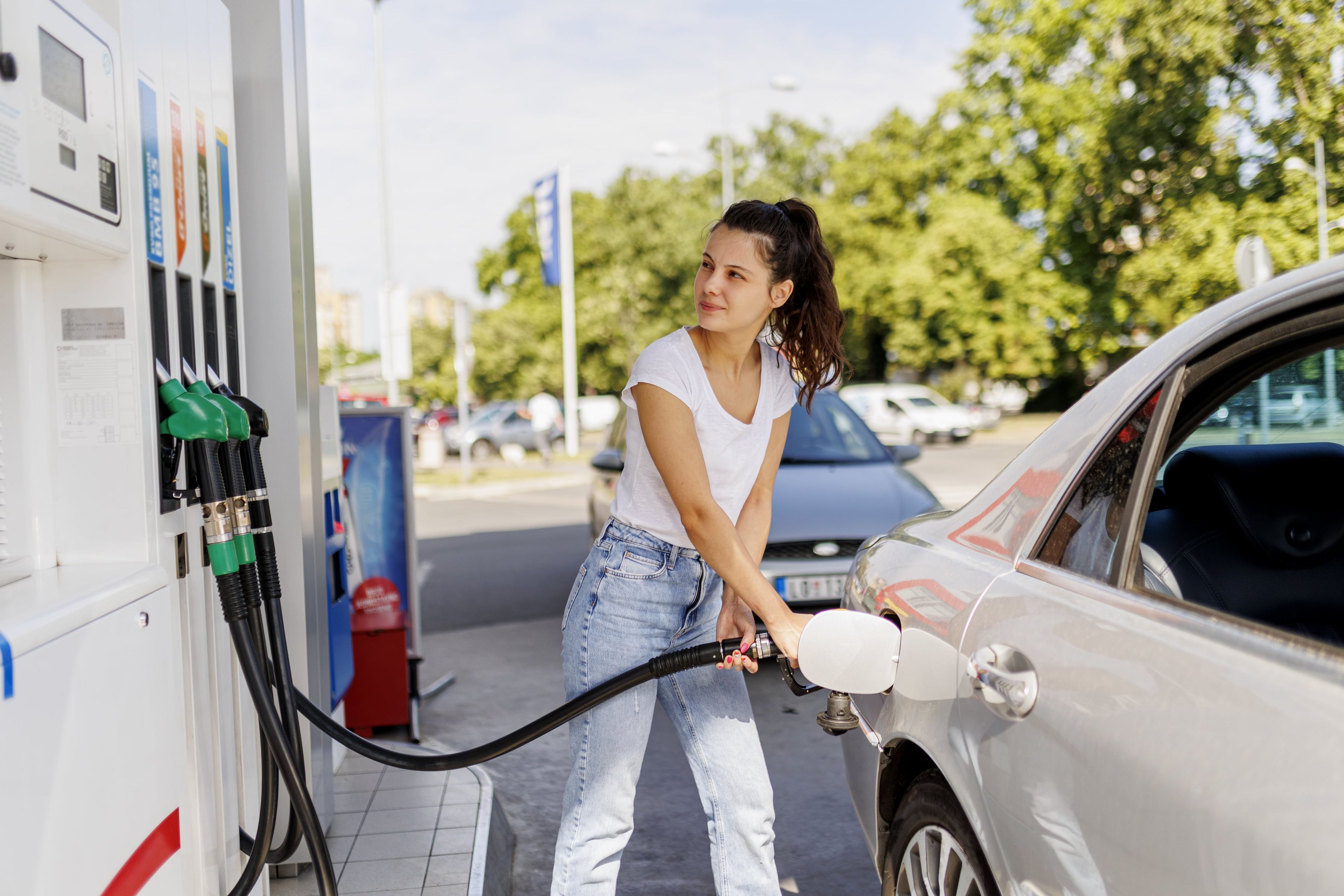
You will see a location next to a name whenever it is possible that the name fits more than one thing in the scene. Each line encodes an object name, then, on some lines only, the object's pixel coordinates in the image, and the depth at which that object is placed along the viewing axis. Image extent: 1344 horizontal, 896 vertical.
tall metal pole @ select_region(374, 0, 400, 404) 24.78
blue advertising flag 26.02
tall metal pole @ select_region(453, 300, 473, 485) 20.25
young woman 2.54
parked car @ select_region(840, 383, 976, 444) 31.20
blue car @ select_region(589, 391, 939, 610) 6.10
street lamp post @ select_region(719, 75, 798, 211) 25.53
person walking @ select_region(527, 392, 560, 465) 27.89
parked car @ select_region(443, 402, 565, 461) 33.19
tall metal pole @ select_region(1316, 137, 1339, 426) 12.48
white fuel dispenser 1.81
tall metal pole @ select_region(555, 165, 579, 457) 26.09
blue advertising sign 5.72
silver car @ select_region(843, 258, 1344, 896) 1.34
